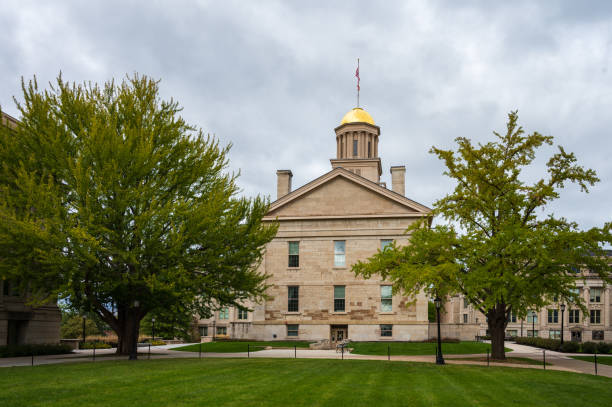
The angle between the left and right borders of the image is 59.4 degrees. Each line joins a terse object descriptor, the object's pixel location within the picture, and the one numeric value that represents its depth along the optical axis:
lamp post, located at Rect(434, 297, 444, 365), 26.76
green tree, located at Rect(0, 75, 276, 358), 24.28
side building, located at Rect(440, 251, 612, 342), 87.69
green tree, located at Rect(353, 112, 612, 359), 26.14
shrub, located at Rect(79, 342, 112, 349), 40.72
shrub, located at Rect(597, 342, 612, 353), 45.07
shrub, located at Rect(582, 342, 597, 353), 44.69
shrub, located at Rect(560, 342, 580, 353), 45.91
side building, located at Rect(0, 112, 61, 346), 31.05
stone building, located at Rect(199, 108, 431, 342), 48.31
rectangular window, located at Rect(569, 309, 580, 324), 89.31
